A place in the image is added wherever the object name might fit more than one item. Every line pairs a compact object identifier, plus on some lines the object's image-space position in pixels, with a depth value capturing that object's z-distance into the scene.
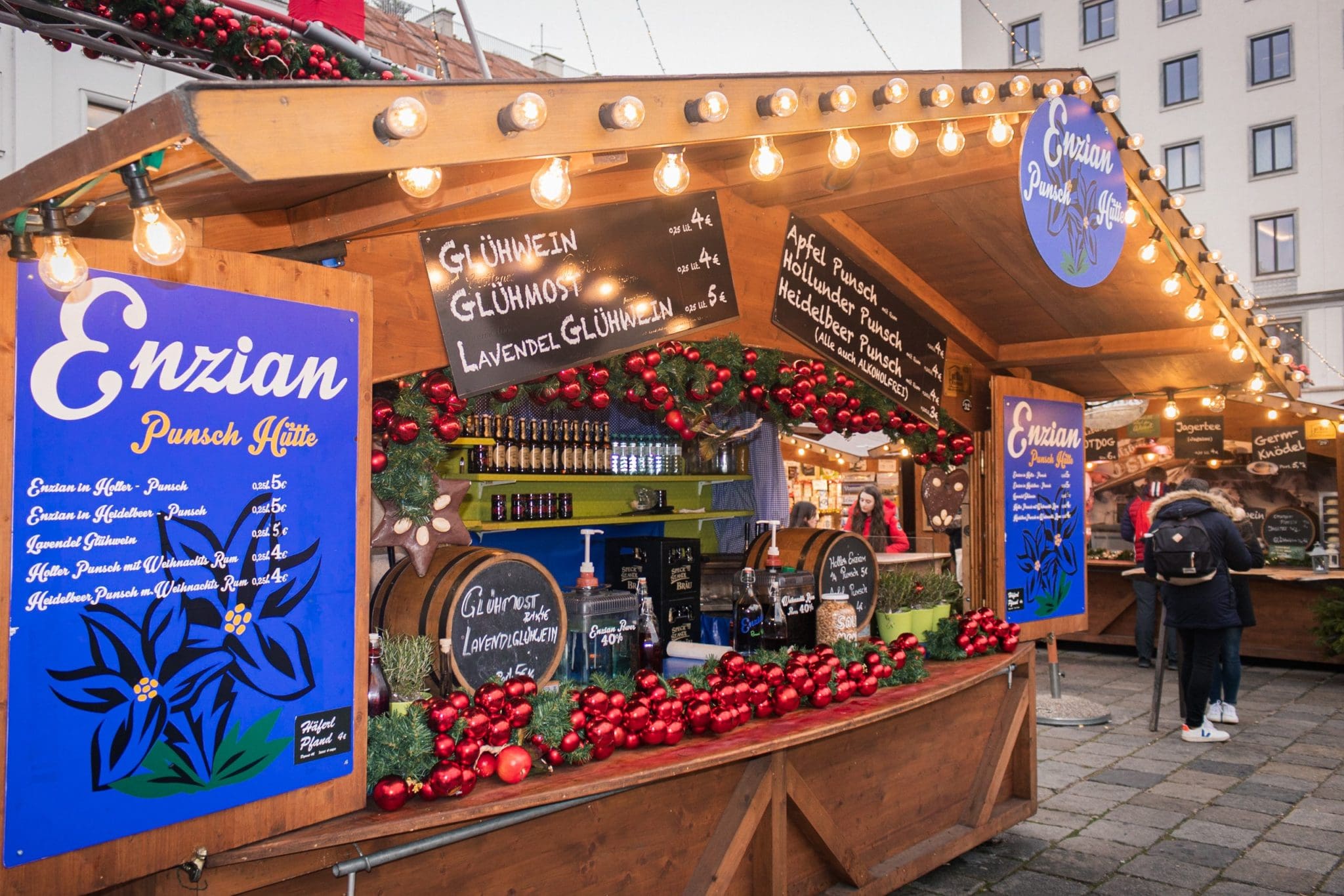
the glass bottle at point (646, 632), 3.43
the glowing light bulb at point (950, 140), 3.06
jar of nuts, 3.80
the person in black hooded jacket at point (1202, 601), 6.03
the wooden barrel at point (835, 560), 4.06
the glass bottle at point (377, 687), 2.46
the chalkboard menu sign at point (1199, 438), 11.09
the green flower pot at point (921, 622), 4.23
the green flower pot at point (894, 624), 4.17
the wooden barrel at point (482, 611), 2.80
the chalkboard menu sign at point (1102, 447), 11.87
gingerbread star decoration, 2.78
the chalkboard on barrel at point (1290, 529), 11.09
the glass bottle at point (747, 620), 3.77
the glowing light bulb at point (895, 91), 2.66
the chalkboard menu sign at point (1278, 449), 10.96
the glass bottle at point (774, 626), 3.77
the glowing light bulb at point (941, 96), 2.82
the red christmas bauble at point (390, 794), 2.23
